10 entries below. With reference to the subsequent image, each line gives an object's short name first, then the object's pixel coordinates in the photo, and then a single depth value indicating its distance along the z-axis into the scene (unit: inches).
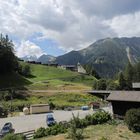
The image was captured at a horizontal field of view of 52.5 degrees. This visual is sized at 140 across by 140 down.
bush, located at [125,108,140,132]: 682.3
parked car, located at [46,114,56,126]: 863.5
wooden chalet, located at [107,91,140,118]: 769.6
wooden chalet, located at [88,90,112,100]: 1879.6
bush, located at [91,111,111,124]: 800.6
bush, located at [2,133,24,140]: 581.9
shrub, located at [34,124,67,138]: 699.0
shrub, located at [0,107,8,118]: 1212.2
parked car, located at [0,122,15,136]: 743.6
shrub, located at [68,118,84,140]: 615.0
